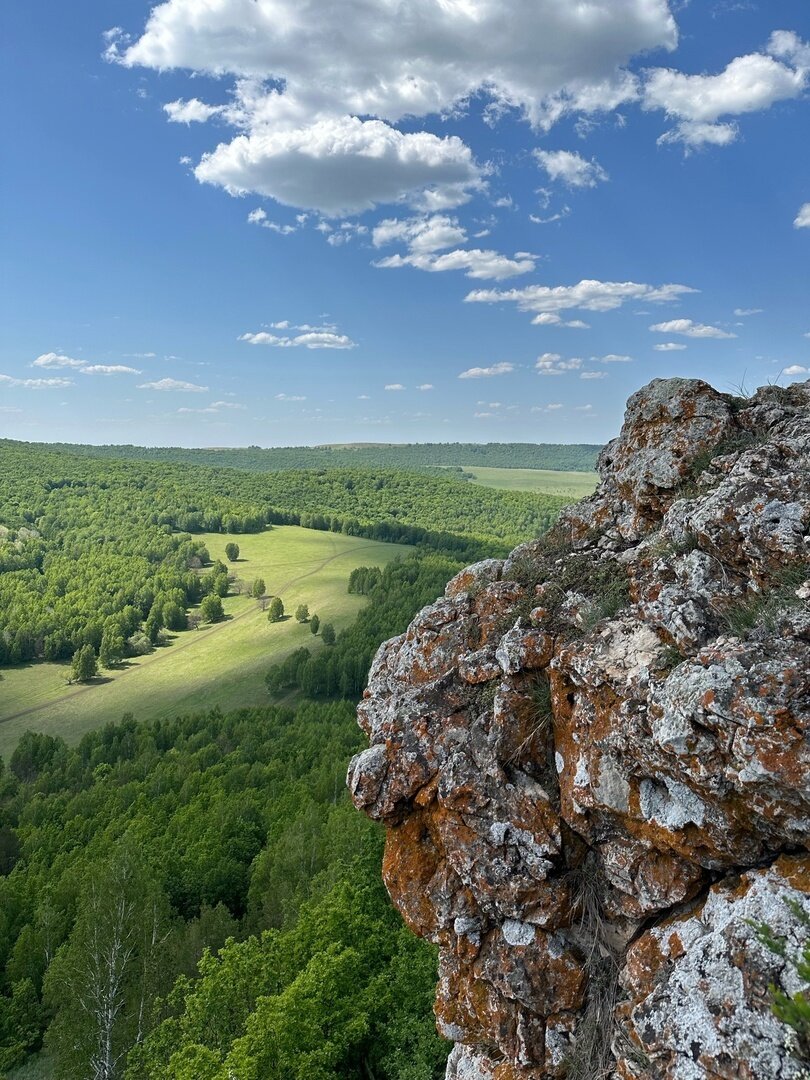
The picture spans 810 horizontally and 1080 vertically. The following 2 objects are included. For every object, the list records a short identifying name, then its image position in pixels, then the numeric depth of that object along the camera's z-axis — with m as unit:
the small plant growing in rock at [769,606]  7.20
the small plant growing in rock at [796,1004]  4.55
